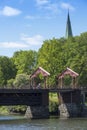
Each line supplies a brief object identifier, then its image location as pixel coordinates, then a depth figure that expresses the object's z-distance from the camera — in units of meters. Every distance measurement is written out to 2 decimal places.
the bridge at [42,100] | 93.19
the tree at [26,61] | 154.38
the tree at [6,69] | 158.49
